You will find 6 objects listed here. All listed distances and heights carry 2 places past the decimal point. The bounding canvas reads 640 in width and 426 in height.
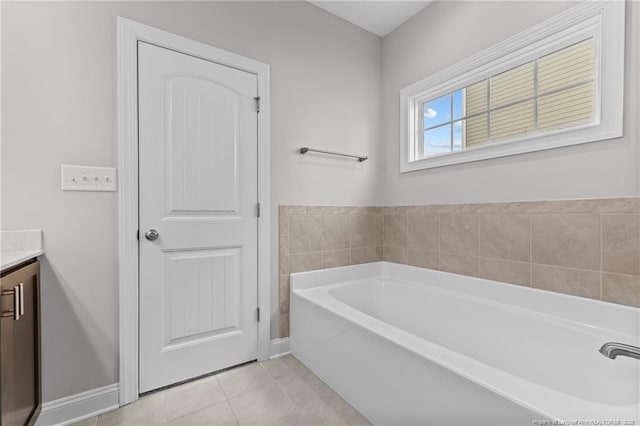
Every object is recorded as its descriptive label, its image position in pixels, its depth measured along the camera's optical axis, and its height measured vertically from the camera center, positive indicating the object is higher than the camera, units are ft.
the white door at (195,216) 5.33 -0.12
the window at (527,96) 4.66 +2.48
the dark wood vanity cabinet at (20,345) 3.24 -1.74
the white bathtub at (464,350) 3.13 -2.17
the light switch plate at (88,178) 4.64 +0.53
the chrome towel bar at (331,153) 7.10 +1.52
